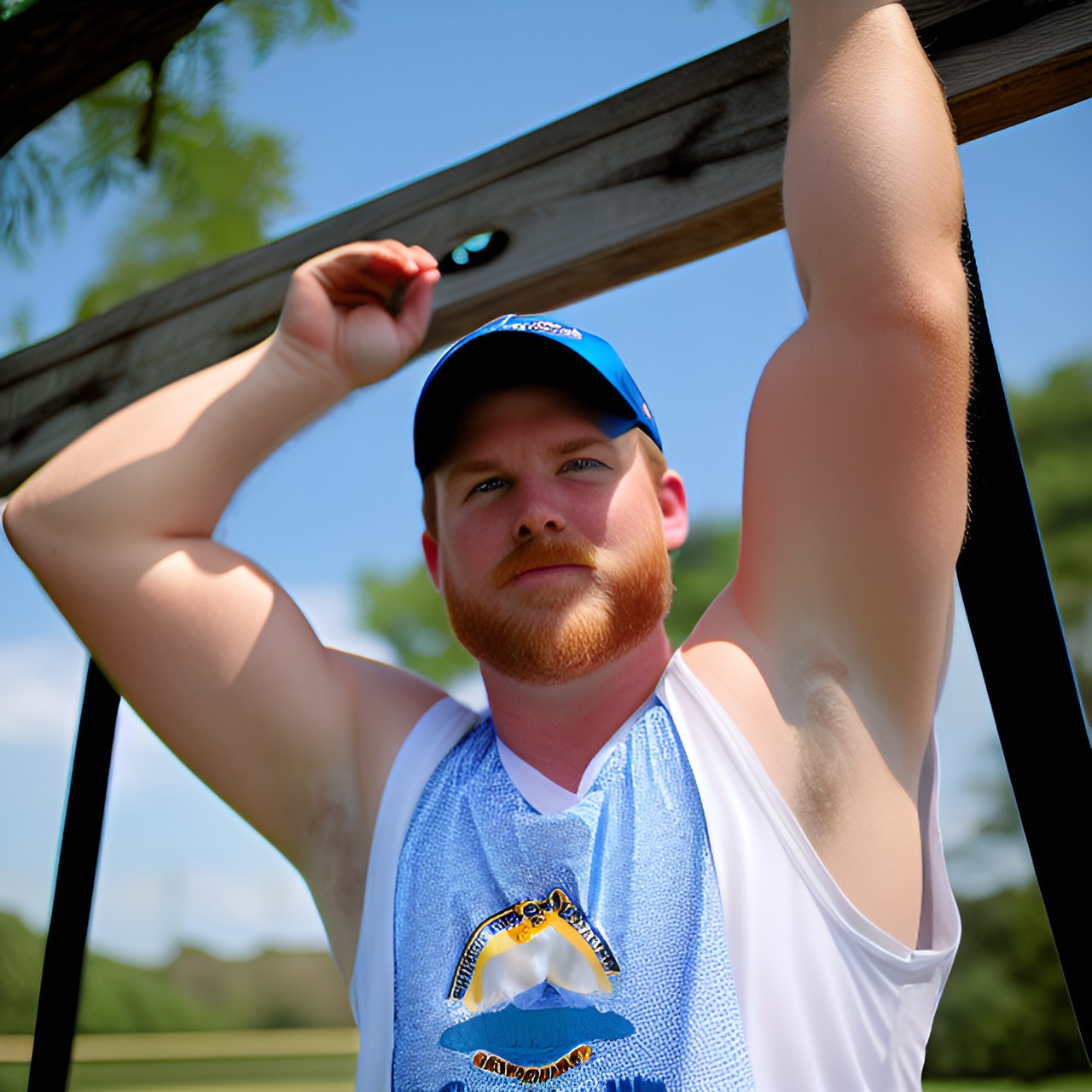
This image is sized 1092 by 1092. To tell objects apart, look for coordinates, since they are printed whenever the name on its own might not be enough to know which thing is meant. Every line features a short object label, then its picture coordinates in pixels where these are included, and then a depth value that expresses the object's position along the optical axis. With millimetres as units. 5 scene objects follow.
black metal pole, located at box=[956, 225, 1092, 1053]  1032
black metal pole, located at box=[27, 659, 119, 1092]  1573
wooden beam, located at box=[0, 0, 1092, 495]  1047
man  940
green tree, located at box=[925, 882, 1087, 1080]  9938
